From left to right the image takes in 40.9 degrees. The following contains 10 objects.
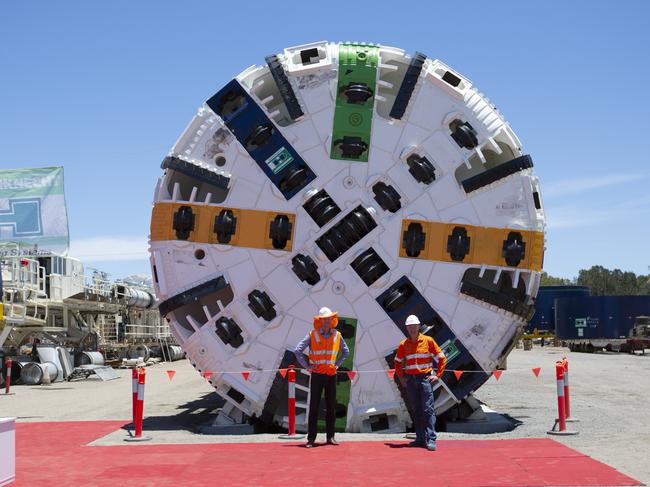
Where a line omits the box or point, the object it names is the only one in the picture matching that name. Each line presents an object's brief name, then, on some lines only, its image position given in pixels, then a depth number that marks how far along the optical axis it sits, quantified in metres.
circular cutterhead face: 12.02
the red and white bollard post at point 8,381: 23.71
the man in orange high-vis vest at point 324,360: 10.85
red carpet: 8.41
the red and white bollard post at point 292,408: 11.52
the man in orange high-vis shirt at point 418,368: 10.81
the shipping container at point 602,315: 52.78
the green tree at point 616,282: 127.25
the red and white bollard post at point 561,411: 11.69
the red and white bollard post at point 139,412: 11.77
